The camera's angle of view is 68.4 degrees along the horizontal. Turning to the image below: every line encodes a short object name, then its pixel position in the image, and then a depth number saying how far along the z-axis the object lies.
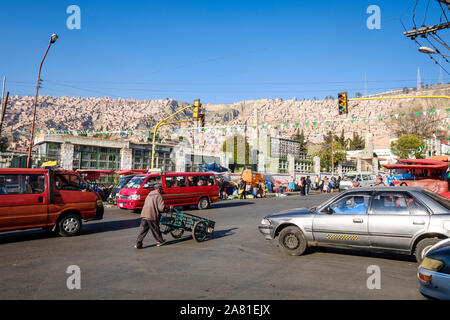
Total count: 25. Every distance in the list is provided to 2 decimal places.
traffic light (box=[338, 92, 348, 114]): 18.97
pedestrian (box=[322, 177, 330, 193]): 36.39
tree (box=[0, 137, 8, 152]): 43.44
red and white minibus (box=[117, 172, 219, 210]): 15.25
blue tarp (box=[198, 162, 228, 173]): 29.47
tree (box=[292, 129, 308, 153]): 105.11
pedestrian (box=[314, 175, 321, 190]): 37.39
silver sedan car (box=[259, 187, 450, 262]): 6.36
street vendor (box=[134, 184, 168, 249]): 8.29
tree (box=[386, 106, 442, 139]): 81.94
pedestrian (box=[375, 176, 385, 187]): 26.93
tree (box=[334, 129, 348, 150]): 94.29
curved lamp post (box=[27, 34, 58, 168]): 18.78
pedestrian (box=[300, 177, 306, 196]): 29.91
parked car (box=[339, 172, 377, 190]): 32.28
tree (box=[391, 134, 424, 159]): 58.78
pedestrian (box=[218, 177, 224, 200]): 25.77
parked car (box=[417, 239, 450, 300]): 4.26
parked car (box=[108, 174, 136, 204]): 17.94
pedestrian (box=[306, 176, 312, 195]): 31.74
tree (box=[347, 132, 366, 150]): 102.94
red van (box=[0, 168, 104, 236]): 8.78
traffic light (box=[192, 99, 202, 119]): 21.69
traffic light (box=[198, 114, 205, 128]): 22.02
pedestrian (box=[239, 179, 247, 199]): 26.22
